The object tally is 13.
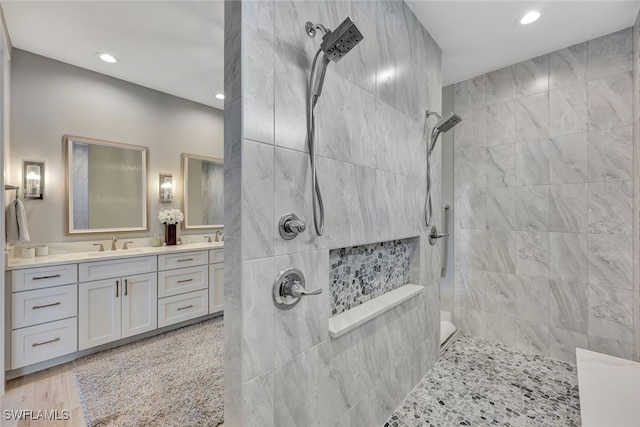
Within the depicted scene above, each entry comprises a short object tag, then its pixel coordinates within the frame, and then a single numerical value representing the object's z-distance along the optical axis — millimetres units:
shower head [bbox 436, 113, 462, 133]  1983
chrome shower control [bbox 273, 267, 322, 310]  1081
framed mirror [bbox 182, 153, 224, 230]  3619
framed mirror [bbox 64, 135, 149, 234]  2775
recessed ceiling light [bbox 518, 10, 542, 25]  1986
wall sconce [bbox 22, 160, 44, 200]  2508
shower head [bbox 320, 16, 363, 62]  1019
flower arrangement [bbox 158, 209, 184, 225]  3288
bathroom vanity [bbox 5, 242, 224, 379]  2145
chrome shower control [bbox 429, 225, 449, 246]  2224
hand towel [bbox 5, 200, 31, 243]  2221
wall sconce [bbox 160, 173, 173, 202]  3395
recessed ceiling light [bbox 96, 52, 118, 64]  2582
